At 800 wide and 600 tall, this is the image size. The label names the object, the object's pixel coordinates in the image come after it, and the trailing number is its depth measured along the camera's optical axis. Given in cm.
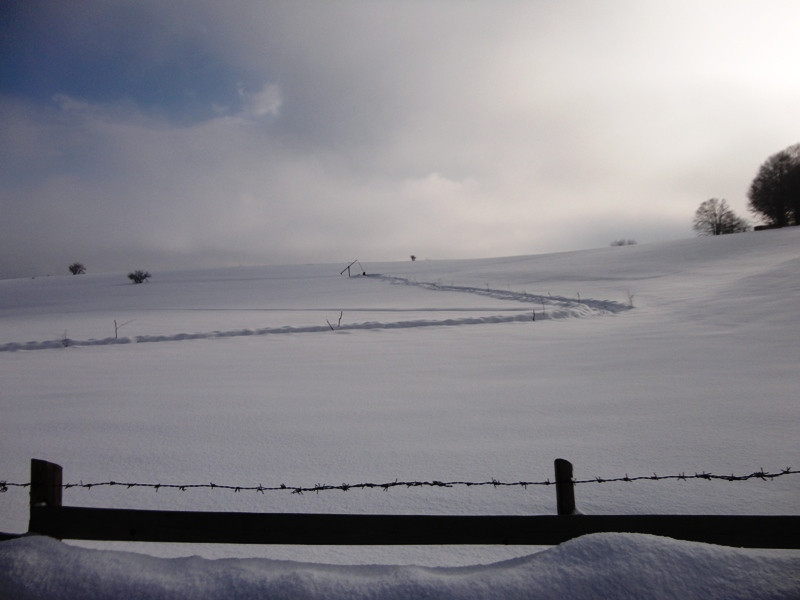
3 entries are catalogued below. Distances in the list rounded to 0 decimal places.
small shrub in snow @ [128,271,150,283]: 3644
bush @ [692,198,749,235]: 5712
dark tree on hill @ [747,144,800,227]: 4535
